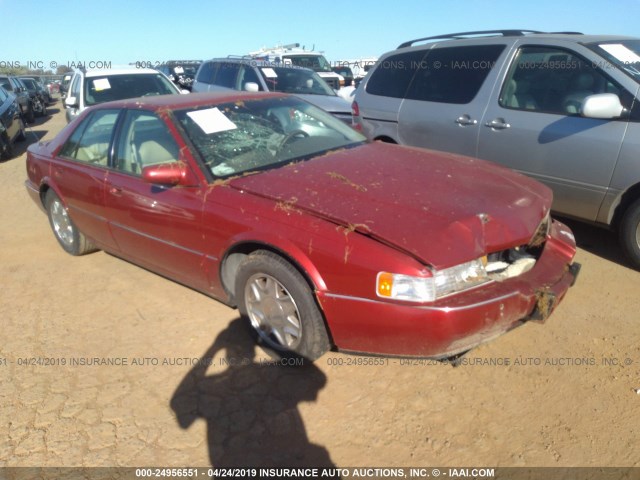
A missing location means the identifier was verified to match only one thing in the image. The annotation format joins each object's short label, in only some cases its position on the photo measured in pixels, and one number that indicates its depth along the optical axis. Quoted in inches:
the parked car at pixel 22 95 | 660.7
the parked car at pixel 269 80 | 367.7
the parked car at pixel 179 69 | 672.3
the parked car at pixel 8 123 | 428.5
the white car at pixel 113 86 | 343.3
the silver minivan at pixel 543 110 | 151.4
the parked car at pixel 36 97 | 770.2
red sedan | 95.8
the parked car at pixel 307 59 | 639.1
